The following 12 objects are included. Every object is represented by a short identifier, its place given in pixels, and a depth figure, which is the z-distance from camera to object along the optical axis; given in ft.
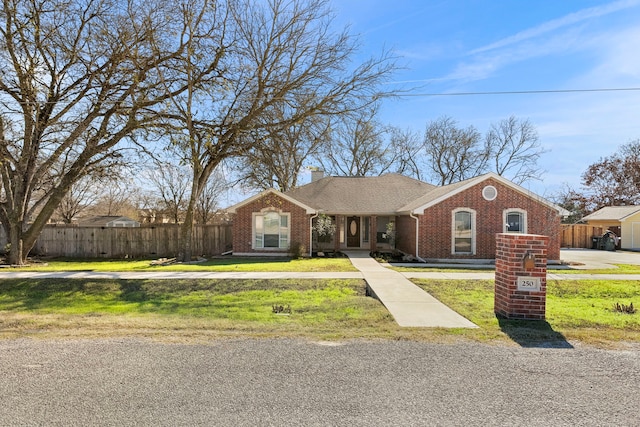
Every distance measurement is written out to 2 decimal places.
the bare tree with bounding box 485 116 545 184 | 135.03
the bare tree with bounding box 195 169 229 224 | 114.52
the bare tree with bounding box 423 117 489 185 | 133.69
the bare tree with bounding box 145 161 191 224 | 110.83
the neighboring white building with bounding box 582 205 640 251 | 90.89
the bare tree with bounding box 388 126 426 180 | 133.59
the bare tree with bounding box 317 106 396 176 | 120.37
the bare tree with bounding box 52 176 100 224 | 107.34
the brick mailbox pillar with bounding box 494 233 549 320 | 21.85
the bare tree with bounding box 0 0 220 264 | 45.14
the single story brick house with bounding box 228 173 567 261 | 58.13
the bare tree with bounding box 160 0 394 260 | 50.78
